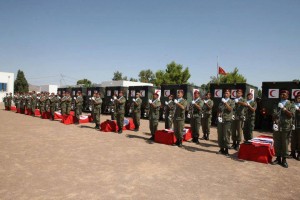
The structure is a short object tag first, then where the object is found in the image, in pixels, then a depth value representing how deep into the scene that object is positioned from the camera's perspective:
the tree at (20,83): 67.98
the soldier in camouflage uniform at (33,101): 20.20
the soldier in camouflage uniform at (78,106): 14.82
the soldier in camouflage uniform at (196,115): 10.09
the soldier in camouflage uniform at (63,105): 17.05
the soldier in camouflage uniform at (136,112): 12.76
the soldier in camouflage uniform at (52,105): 17.25
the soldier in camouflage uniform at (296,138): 7.83
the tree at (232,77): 45.38
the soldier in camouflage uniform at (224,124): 8.04
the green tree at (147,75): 91.59
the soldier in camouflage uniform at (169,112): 10.36
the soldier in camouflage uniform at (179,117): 9.01
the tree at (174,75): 46.59
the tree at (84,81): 104.07
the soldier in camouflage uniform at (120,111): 11.88
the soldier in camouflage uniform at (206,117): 10.91
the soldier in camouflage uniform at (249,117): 9.38
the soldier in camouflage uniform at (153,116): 10.48
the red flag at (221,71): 26.28
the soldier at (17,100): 24.00
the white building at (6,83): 43.03
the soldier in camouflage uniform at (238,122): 8.98
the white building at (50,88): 59.59
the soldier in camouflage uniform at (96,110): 13.22
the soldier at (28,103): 21.00
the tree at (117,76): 97.44
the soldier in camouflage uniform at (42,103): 19.14
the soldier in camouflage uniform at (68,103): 17.14
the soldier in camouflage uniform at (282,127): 6.97
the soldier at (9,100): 26.48
